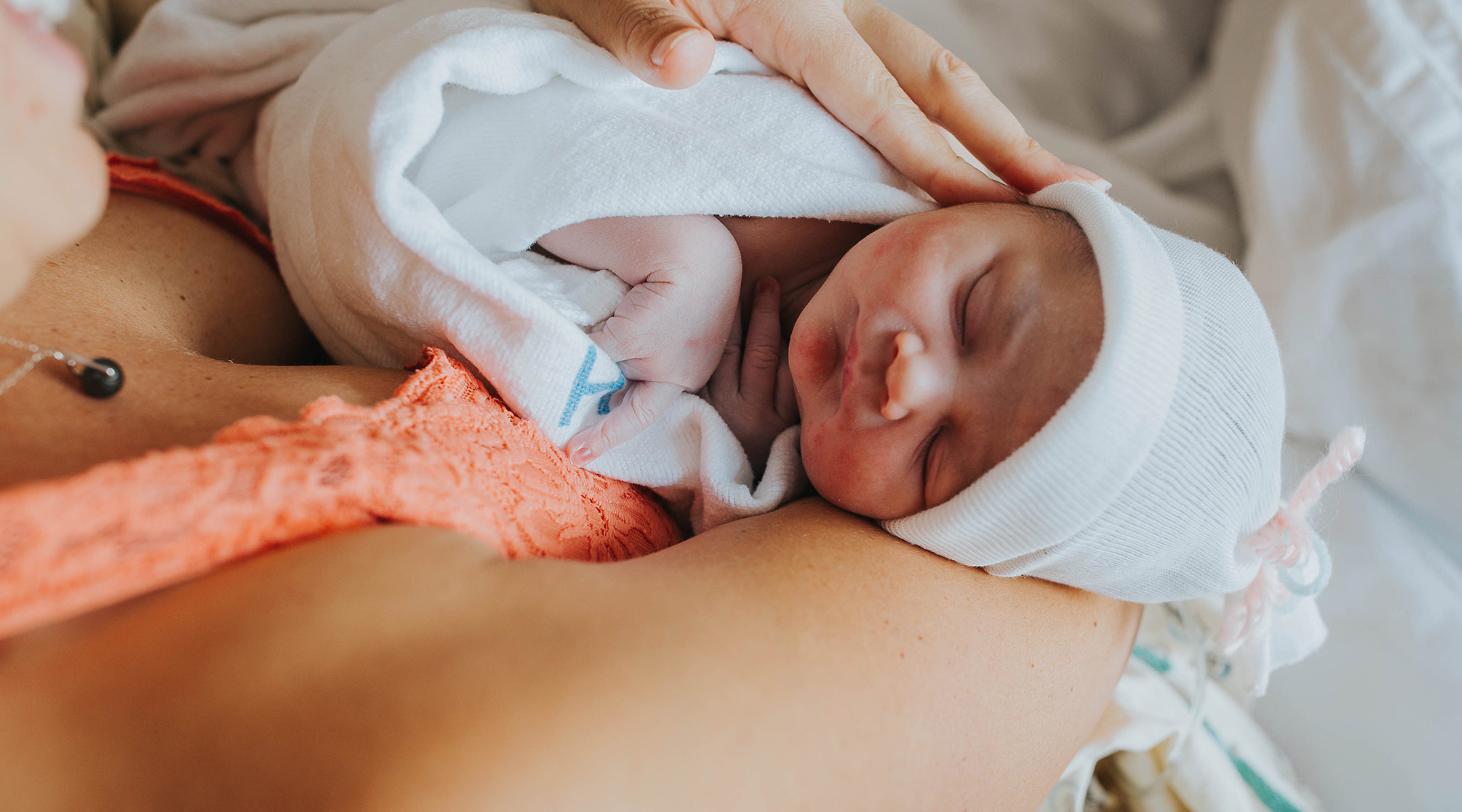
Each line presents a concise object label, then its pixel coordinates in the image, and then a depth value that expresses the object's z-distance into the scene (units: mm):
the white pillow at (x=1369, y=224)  523
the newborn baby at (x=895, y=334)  444
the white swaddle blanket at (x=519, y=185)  447
